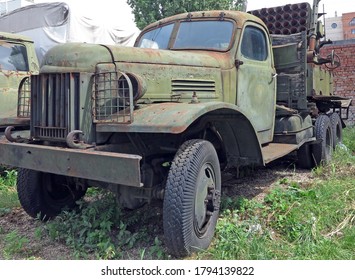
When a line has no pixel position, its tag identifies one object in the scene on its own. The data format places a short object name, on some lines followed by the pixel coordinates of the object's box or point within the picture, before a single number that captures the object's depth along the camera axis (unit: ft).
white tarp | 28.35
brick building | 152.25
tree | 50.55
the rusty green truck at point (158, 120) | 9.72
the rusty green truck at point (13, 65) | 19.40
